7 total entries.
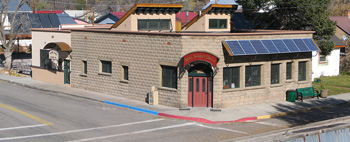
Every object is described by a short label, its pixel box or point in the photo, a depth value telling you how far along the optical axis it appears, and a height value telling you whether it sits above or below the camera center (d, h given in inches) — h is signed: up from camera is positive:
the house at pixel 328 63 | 1755.4 +3.8
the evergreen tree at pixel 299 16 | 1643.7 +183.3
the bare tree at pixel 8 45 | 1800.2 +71.6
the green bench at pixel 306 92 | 1228.9 -79.5
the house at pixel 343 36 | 1962.4 +127.1
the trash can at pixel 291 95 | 1209.4 -84.4
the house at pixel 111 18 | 2539.4 +263.1
